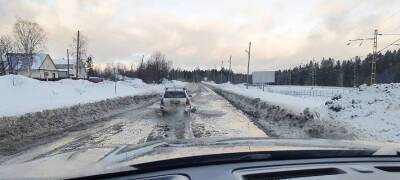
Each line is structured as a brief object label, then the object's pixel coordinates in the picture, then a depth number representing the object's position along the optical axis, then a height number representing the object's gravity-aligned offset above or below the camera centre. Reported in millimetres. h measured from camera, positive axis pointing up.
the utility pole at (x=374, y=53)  46781 +2542
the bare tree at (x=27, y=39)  98312 +7633
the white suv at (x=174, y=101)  26891 -1105
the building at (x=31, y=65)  93875 +2895
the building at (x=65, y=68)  138400 +3251
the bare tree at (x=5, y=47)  95400 +6043
